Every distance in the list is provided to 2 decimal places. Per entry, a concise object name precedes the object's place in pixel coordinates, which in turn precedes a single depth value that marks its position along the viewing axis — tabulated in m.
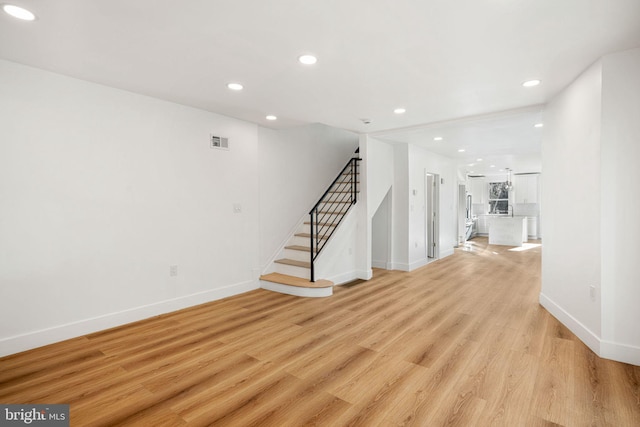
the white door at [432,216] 7.80
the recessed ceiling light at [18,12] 2.09
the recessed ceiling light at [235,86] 3.43
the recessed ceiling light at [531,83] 3.31
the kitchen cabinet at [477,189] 13.93
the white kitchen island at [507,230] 10.53
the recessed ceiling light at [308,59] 2.76
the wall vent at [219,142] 4.60
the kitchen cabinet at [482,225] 13.90
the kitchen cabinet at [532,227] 12.52
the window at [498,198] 13.22
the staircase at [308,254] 4.89
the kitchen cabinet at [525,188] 12.41
